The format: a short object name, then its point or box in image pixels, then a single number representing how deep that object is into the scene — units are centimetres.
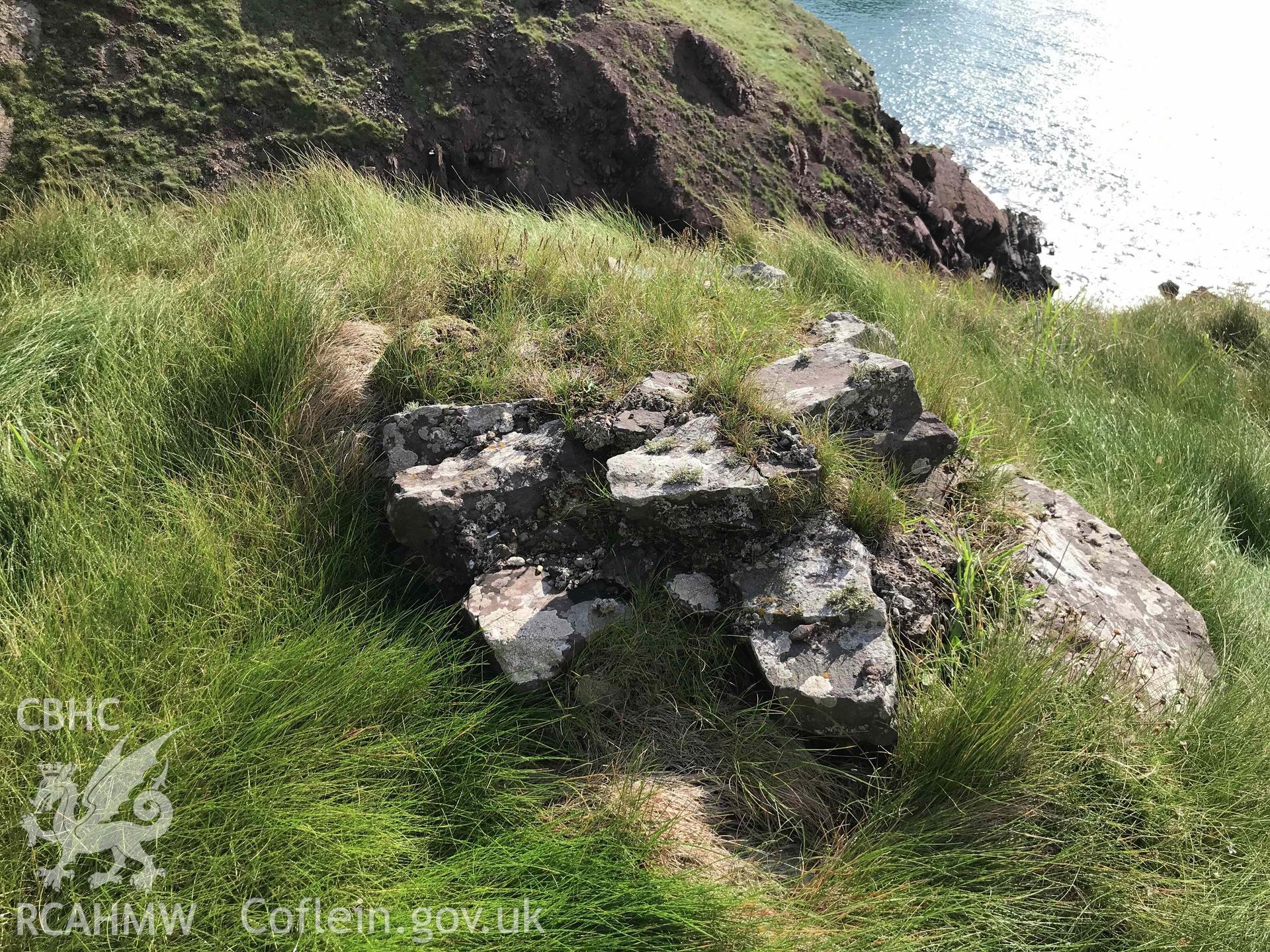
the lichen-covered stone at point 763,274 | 470
